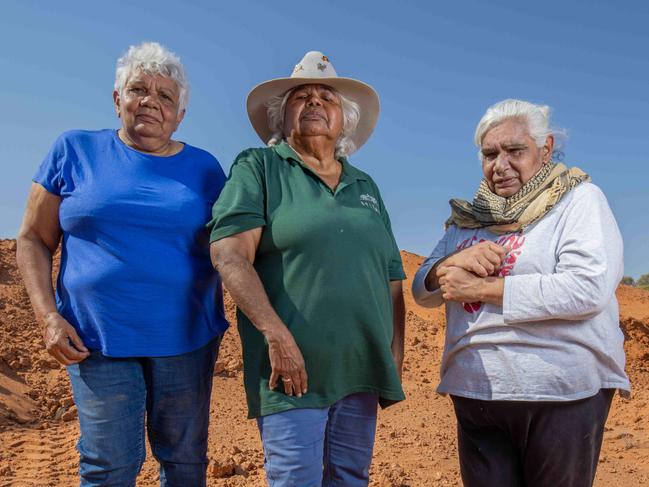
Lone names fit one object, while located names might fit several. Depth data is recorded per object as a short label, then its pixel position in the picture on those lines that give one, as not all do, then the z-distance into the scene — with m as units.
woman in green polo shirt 2.57
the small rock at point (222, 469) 5.01
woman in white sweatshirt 2.64
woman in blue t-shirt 2.78
